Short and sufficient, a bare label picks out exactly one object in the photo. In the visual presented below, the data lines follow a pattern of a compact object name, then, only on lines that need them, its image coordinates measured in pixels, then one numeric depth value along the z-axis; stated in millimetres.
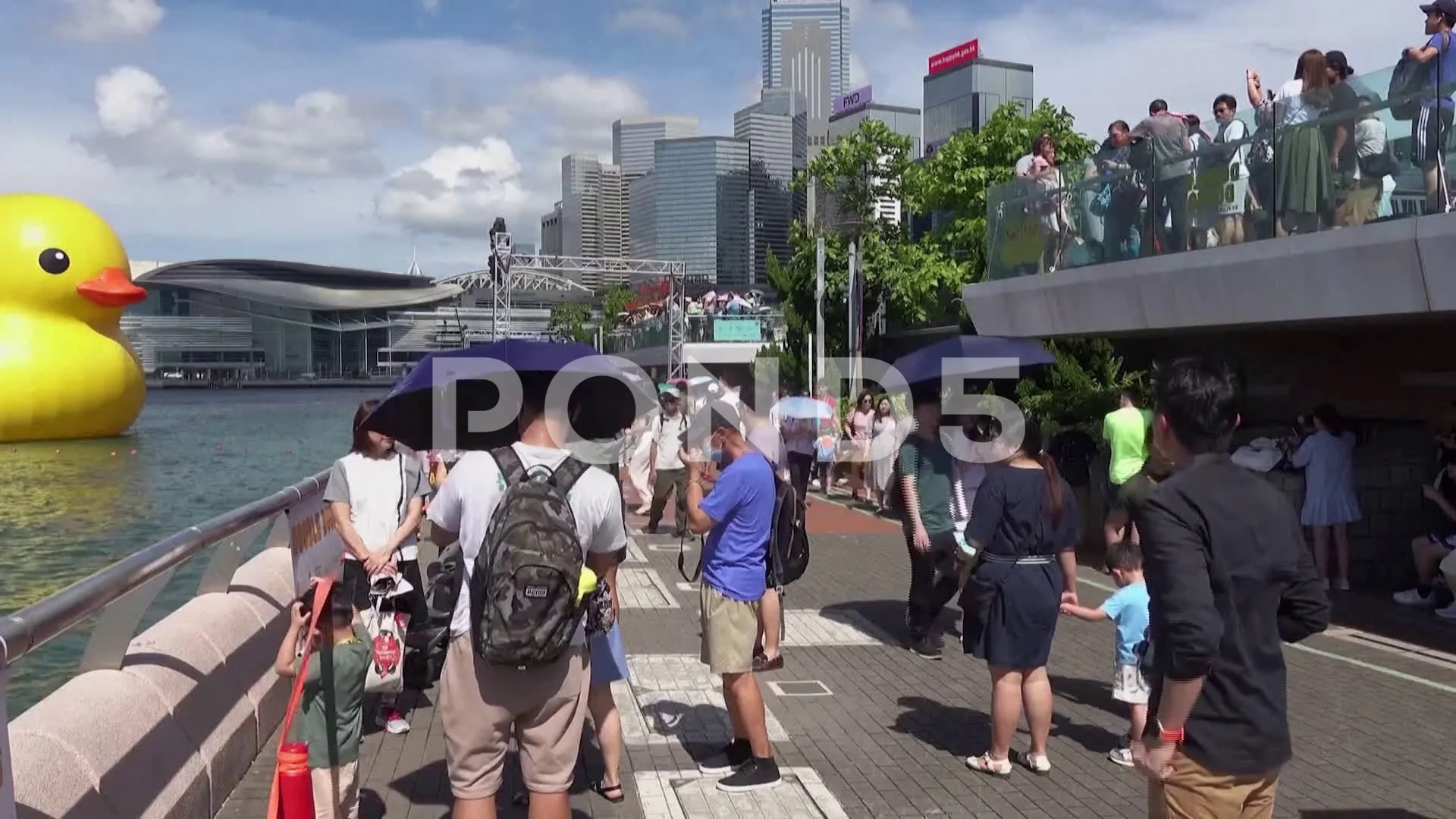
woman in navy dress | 5934
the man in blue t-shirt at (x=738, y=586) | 5738
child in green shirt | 4727
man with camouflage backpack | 3852
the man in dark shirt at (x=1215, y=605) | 3178
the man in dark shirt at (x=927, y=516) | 8711
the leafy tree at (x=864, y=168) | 26844
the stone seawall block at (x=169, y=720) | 3793
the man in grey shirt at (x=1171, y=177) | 12492
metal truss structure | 44469
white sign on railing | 7457
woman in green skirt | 10594
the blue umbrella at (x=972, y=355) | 9422
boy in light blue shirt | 6105
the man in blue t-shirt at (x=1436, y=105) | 9281
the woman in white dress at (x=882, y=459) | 18734
